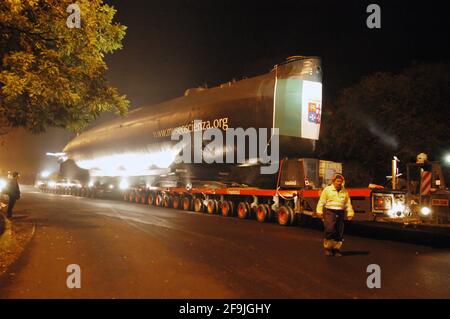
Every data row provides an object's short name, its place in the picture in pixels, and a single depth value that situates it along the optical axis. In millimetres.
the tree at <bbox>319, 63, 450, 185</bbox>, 19688
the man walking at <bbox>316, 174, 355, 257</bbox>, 8695
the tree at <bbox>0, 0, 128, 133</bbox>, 9754
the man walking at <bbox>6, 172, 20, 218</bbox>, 14932
